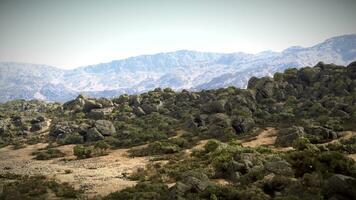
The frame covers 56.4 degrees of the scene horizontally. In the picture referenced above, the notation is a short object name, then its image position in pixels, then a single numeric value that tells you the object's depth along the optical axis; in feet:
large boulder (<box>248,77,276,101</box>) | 250.21
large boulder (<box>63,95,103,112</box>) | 309.44
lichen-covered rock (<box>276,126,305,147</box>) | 142.72
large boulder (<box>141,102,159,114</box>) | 264.72
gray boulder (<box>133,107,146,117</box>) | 262.88
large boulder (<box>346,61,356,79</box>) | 249.04
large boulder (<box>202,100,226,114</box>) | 220.64
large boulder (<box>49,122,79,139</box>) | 212.43
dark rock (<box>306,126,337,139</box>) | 146.20
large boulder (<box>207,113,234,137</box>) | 176.12
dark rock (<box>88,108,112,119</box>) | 274.28
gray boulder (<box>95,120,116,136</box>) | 204.97
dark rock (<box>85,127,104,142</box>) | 195.83
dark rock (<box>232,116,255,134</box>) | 182.19
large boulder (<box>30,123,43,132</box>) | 258.53
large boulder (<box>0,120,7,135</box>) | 244.34
